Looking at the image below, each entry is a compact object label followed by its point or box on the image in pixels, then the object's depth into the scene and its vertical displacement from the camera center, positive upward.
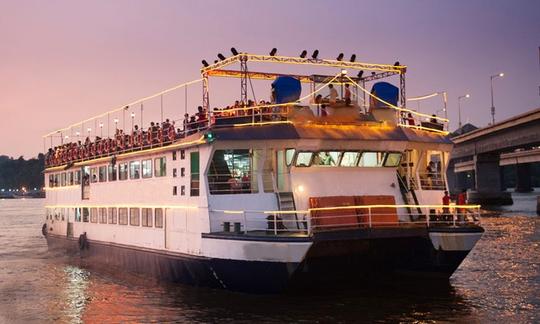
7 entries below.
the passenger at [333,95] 25.62 +3.72
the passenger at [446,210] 24.97 -0.82
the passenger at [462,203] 25.14 -0.60
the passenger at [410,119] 28.22 +2.96
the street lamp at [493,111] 118.74 +13.50
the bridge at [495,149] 82.38 +5.95
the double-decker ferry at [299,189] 22.89 +0.17
